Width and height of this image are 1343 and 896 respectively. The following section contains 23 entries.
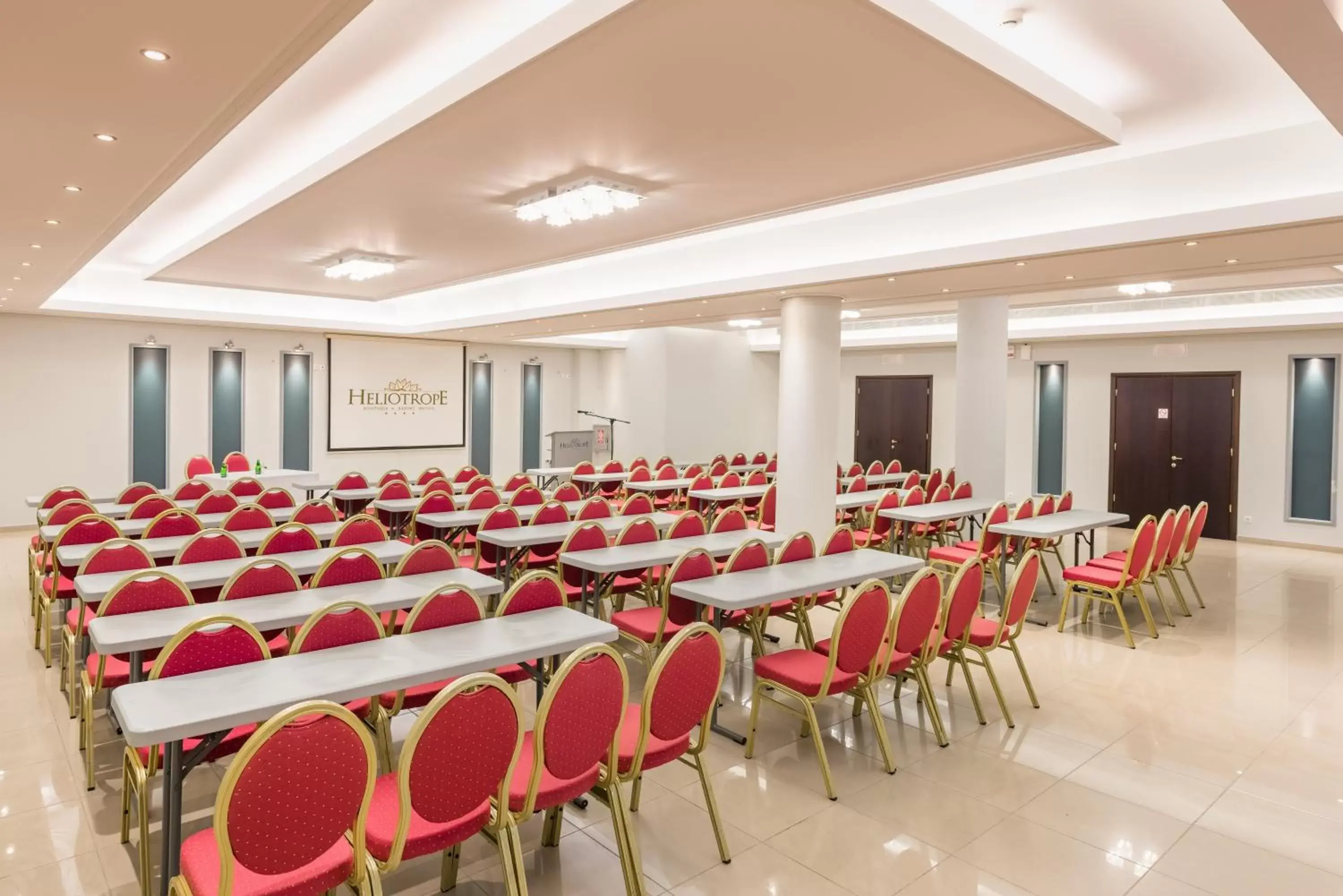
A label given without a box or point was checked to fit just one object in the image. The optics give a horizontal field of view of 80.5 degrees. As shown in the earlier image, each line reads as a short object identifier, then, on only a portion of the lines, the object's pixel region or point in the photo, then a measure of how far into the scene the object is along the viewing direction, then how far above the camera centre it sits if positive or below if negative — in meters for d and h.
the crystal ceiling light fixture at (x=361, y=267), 8.63 +1.75
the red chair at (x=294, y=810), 2.27 -1.15
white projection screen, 15.11 +0.63
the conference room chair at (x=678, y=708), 3.21 -1.16
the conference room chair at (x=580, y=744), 2.88 -1.19
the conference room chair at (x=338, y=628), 3.52 -0.93
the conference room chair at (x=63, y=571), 5.81 -1.15
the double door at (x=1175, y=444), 12.70 -0.11
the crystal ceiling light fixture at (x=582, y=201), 5.46 +1.60
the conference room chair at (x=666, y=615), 5.00 -1.28
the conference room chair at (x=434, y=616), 3.86 -0.94
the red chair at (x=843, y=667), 4.15 -1.32
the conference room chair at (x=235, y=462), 11.51 -0.57
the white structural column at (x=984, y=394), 10.88 +0.56
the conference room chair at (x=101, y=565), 4.91 -0.90
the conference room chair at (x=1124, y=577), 6.97 -1.27
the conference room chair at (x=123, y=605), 4.02 -0.96
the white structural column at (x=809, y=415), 8.71 +0.19
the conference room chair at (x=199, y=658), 3.20 -0.99
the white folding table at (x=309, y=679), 2.77 -1.01
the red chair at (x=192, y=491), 9.24 -0.80
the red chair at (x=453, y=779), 2.57 -1.18
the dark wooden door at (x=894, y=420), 16.89 +0.28
